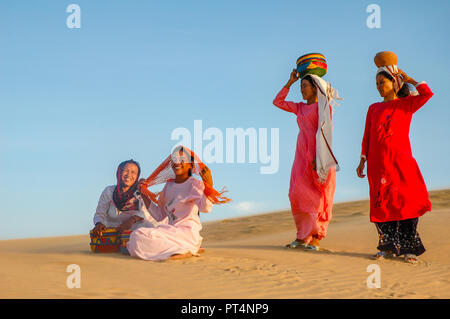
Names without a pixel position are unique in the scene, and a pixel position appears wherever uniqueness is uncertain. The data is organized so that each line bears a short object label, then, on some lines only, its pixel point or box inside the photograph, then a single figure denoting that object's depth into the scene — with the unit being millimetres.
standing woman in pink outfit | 9180
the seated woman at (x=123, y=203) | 9203
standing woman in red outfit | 8531
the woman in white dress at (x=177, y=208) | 8055
